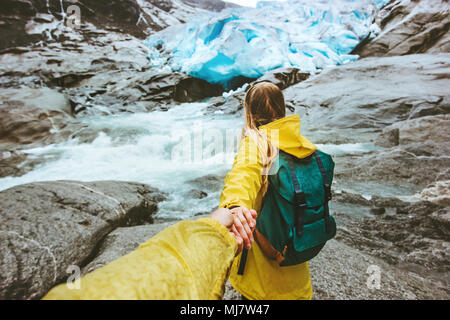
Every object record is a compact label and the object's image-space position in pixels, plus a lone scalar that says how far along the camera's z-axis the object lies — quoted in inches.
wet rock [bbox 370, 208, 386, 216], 104.6
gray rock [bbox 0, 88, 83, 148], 280.8
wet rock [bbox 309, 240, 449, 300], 56.9
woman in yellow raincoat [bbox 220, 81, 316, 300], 34.7
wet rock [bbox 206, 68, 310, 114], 424.3
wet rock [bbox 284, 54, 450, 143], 265.7
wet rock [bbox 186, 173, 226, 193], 165.6
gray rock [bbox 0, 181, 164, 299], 56.6
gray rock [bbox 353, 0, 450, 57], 450.5
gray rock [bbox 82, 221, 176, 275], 69.5
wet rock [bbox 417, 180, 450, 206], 99.9
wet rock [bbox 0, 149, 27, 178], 197.8
